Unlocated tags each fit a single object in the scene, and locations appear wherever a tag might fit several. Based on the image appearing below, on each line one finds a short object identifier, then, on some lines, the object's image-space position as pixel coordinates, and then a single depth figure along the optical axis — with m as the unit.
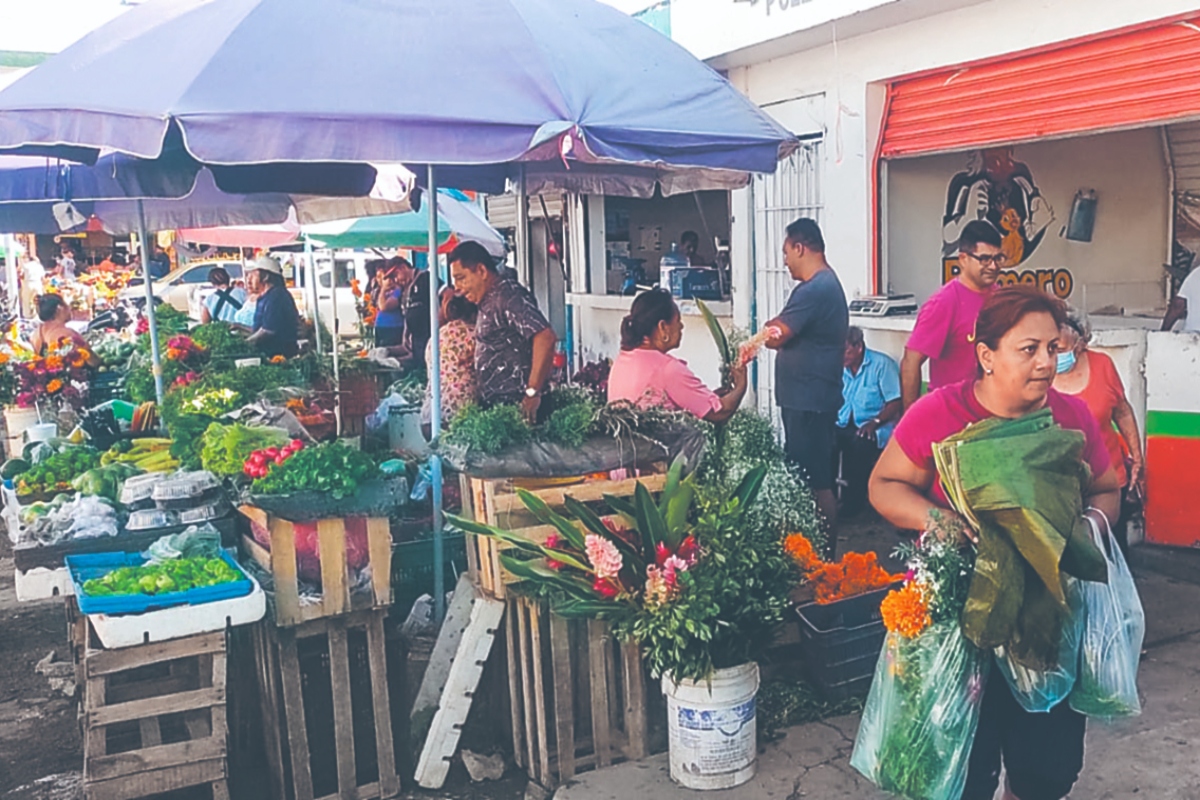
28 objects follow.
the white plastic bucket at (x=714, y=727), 3.58
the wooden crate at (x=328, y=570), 3.79
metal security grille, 7.65
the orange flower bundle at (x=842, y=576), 4.22
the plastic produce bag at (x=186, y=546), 3.97
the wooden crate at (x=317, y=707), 3.82
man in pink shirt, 4.63
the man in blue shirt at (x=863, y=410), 6.89
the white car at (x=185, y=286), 20.70
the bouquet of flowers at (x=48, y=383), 7.16
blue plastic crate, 3.53
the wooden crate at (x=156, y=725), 3.58
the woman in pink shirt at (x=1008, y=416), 2.71
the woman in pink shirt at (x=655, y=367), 4.53
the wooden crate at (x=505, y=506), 3.85
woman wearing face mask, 4.39
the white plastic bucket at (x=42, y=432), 6.27
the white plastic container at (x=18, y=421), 7.04
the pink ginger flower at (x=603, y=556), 3.42
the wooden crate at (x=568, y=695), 3.89
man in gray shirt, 5.45
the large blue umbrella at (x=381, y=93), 3.45
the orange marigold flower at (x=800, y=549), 4.12
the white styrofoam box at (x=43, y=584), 3.92
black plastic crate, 4.12
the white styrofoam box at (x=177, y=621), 3.51
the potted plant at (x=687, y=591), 3.46
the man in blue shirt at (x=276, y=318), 9.34
